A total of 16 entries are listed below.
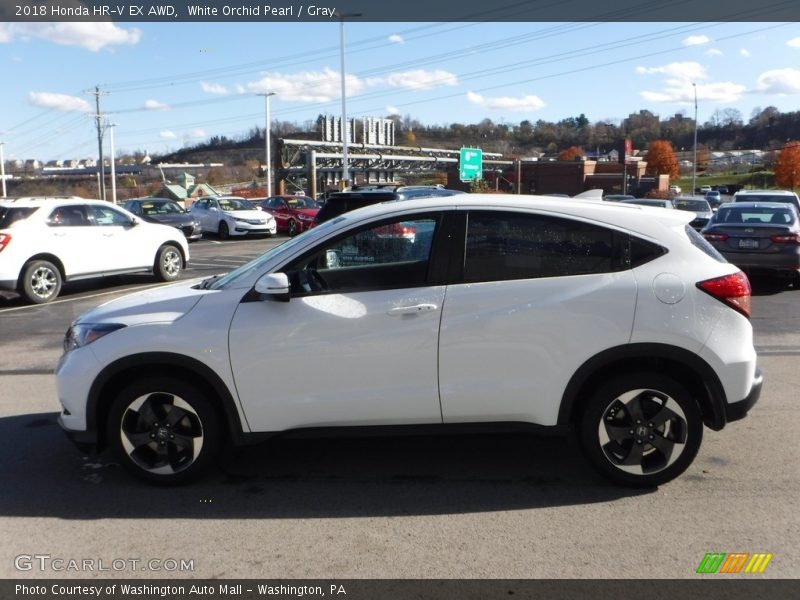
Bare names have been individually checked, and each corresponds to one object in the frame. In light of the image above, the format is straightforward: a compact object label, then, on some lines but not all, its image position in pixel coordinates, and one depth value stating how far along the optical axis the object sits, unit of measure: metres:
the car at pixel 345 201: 11.05
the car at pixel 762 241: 13.17
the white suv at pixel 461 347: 4.36
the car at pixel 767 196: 20.39
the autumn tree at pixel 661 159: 92.69
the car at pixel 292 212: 30.73
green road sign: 41.06
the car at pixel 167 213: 25.78
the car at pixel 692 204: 30.14
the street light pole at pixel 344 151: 44.62
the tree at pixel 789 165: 79.75
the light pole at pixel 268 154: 54.55
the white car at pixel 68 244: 12.21
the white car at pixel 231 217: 28.09
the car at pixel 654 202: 25.19
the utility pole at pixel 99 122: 67.47
